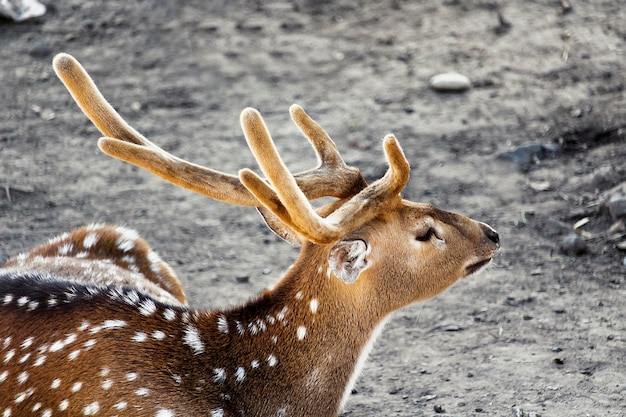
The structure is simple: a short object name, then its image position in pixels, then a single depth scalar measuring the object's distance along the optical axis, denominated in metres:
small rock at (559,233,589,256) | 11.43
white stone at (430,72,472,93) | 15.40
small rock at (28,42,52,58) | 16.91
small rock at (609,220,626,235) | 11.61
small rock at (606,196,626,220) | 11.66
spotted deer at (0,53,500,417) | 7.23
